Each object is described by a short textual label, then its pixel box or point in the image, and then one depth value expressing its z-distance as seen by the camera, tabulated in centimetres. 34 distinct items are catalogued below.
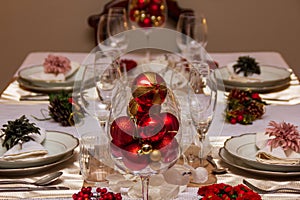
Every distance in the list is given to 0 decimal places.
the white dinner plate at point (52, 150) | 154
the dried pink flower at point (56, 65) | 232
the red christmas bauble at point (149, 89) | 121
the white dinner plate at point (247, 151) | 151
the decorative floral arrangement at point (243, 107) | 190
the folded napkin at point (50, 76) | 232
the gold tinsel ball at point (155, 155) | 118
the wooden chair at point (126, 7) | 379
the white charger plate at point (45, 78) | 230
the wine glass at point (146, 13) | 260
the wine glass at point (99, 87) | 174
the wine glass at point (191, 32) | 247
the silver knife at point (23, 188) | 146
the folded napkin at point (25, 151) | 155
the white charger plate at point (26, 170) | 152
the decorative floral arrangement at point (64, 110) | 189
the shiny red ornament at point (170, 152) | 119
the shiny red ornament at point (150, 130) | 117
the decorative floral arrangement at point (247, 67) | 234
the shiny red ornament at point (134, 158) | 117
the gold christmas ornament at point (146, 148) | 117
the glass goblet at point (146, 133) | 117
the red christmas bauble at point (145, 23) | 259
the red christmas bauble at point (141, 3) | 260
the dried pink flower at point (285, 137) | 152
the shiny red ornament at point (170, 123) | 119
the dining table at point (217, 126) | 147
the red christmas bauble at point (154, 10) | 261
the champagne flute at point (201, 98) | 160
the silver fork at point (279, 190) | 143
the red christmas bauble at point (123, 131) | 118
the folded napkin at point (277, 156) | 151
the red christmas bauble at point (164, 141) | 118
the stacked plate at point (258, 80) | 227
